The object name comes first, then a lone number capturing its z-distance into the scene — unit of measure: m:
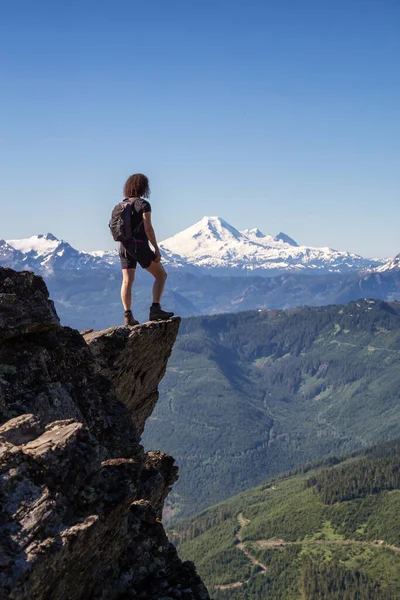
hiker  19.58
